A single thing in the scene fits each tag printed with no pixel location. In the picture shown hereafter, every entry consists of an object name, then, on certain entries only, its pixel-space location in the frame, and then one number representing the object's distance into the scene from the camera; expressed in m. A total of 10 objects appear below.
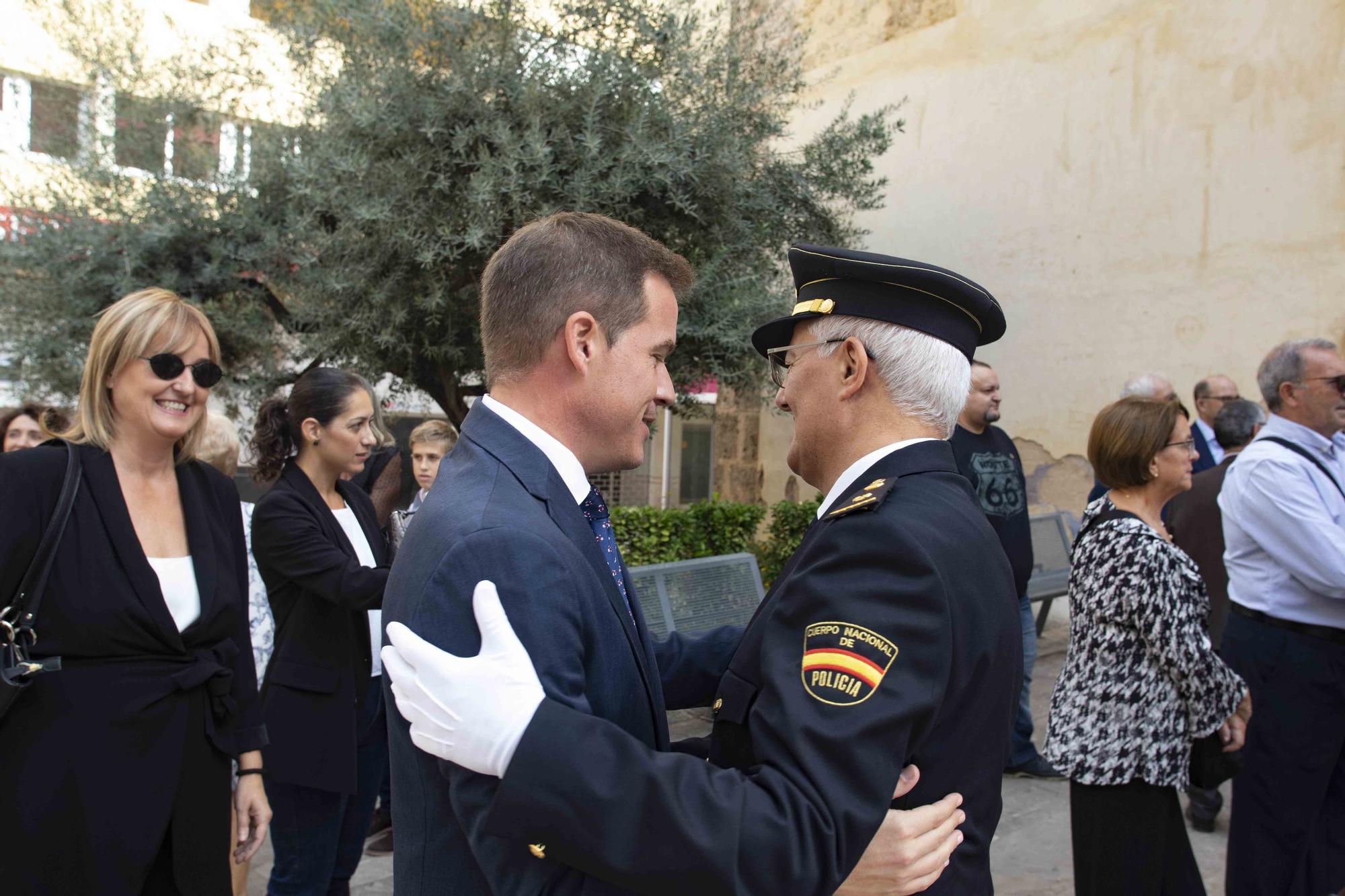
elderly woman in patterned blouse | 2.94
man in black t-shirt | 4.97
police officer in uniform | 1.19
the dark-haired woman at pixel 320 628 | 2.96
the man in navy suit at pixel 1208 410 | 6.22
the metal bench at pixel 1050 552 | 7.29
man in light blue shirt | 3.46
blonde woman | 2.12
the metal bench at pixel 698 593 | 5.46
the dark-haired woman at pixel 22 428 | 4.30
